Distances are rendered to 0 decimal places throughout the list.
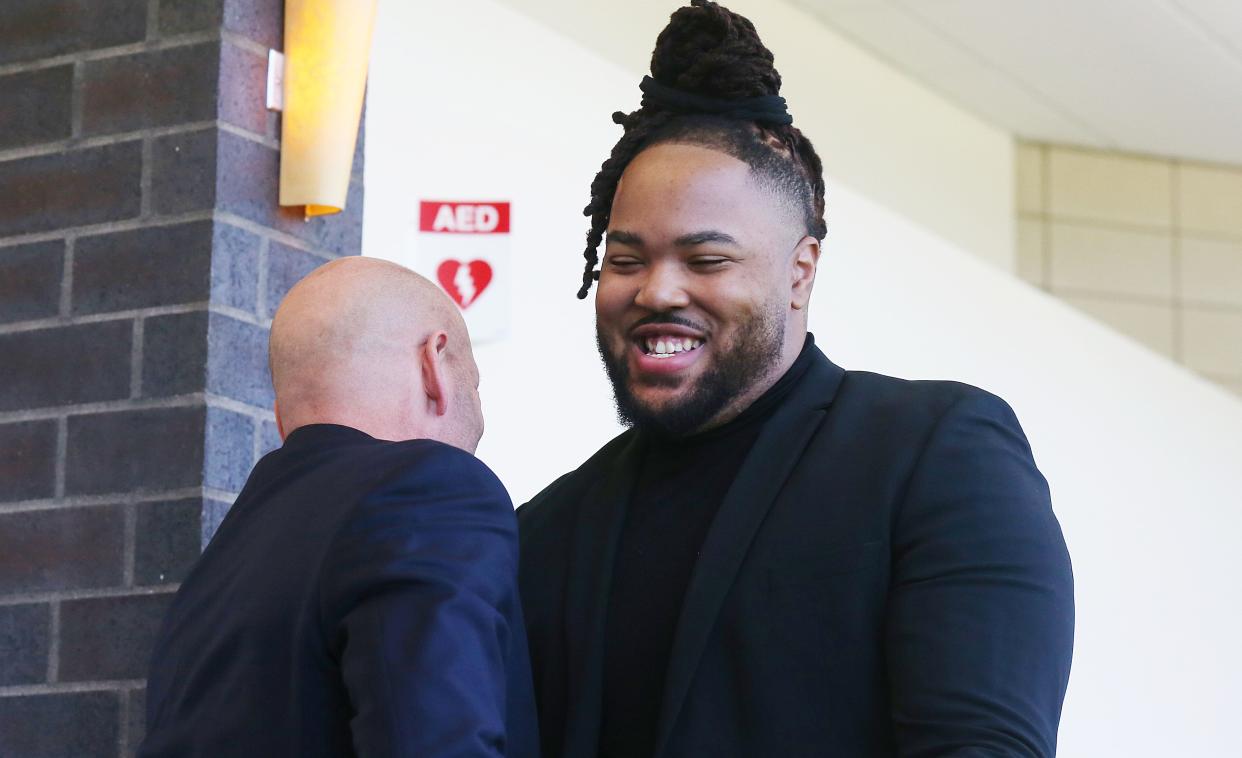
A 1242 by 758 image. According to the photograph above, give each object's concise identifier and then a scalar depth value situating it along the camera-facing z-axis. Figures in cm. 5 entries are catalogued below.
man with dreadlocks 293
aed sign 824
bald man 279
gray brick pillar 469
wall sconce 487
